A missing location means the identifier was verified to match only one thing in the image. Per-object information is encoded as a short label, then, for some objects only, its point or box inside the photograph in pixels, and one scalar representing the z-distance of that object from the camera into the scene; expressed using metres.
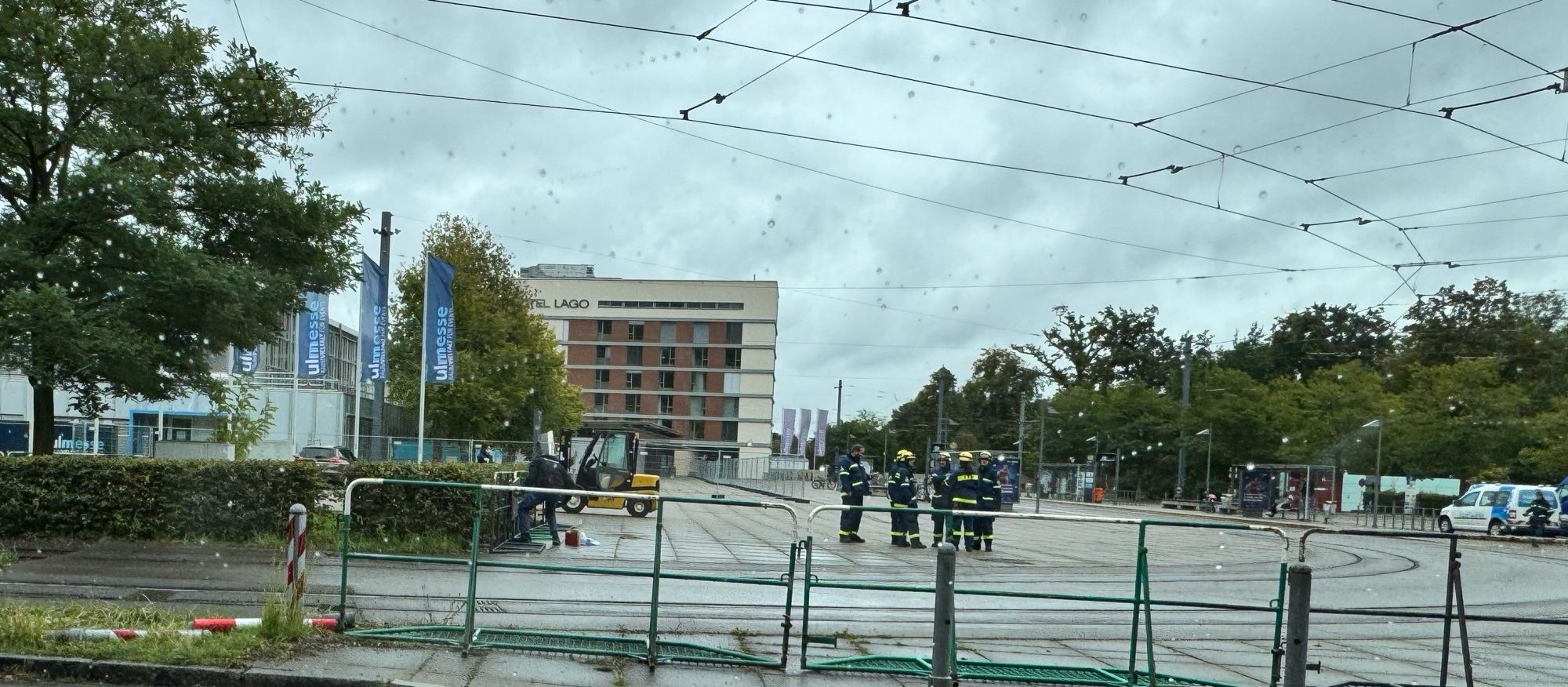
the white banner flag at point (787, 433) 69.44
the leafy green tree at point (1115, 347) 102.00
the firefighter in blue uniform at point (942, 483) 21.72
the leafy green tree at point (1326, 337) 90.00
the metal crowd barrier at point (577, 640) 8.91
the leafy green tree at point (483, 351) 52.38
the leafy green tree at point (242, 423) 28.14
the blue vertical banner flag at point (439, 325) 29.18
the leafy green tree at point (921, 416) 127.56
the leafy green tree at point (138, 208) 18.06
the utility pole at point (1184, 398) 63.75
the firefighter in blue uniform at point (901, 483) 22.73
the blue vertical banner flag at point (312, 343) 34.25
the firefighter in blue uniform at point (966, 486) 21.33
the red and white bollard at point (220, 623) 8.66
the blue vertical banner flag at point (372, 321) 27.55
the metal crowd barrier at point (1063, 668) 8.77
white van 38.72
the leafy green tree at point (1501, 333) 60.97
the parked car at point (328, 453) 40.83
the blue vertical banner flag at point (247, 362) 31.64
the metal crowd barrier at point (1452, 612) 8.63
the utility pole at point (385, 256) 28.58
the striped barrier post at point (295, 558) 8.73
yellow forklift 29.28
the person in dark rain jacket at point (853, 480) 22.38
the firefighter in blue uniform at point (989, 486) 22.09
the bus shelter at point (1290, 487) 45.53
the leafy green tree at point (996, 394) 113.69
